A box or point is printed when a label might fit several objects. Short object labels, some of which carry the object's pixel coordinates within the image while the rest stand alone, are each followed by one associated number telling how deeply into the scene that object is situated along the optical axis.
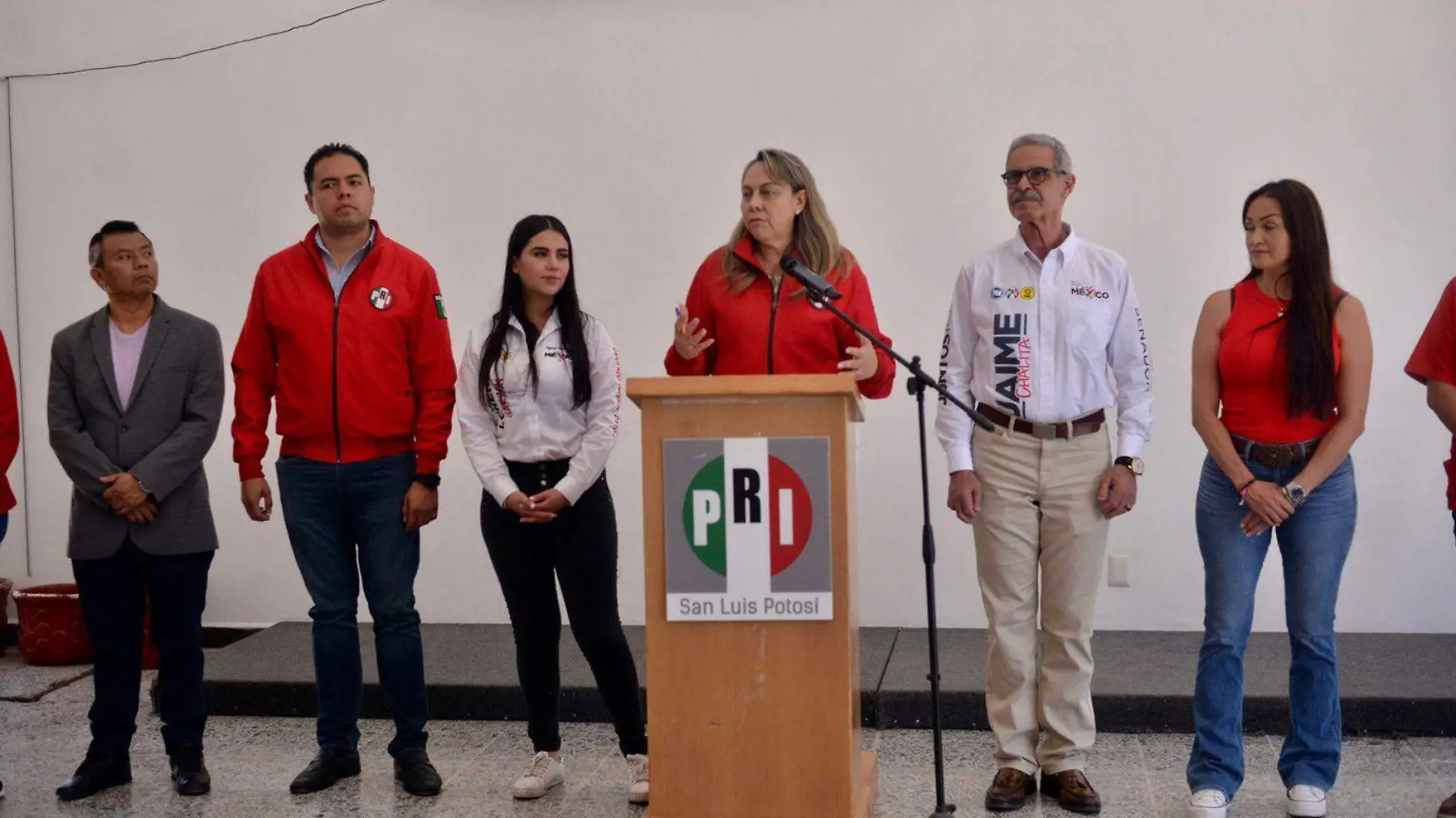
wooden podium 2.68
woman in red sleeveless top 3.14
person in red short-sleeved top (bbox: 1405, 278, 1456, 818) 3.23
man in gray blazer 3.60
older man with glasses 3.29
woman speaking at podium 3.23
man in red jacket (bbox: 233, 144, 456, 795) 3.57
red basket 5.38
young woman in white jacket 3.44
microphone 2.74
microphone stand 2.68
